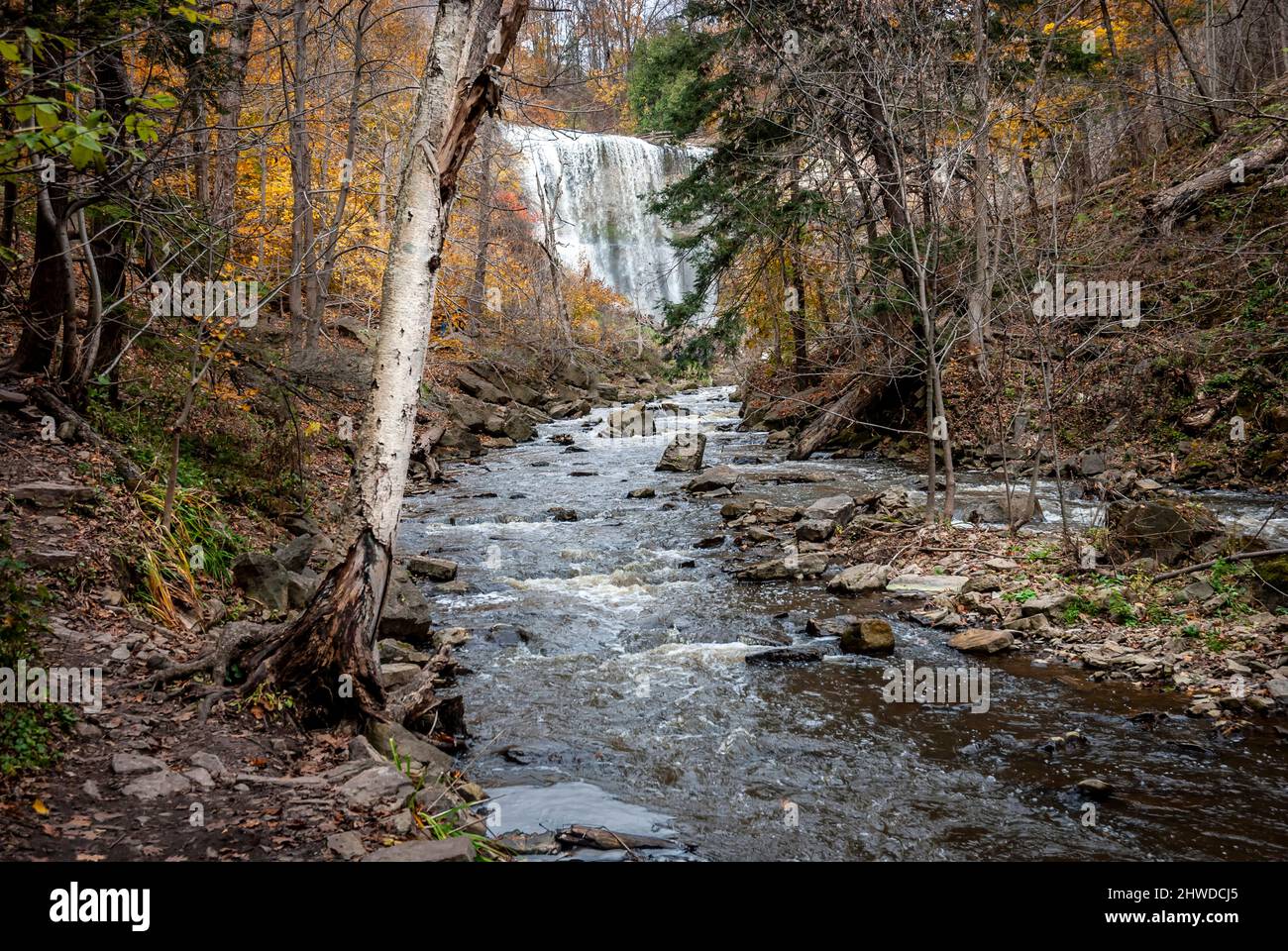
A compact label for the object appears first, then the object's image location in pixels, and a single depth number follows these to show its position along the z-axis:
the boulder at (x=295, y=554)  7.27
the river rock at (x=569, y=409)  26.17
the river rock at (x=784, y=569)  9.47
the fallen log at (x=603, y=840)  4.07
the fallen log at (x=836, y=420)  17.98
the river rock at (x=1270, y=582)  6.72
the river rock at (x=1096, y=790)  4.55
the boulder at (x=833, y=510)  11.47
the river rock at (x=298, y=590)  6.56
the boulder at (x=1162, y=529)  8.00
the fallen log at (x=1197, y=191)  14.45
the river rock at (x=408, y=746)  4.43
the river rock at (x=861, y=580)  8.86
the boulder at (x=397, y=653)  6.13
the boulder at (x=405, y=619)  6.93
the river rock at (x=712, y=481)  14.48
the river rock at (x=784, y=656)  6.95
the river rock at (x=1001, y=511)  9.83
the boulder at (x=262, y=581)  6.43
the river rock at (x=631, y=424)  22.81
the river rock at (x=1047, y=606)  7.52
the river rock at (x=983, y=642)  6.92
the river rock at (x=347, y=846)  3.13
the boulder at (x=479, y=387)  22.94
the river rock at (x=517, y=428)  21.35
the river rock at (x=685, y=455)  16.97
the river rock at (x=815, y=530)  10.80
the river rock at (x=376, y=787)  3.64
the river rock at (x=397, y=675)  5.55
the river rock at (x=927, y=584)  8.47
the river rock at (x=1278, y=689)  5.51
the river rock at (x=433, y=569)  9.50
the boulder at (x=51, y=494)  5.74
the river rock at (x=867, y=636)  7.02
